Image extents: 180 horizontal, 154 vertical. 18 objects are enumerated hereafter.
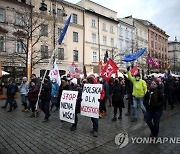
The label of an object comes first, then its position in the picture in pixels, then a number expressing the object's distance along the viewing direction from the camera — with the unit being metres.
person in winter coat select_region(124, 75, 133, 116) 6.90
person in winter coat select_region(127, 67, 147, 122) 5.84
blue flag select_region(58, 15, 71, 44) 6.86
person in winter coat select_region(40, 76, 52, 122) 5.86
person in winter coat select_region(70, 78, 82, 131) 4.94
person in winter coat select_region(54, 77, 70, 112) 6.12
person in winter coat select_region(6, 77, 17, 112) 7.72
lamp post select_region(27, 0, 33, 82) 7.92
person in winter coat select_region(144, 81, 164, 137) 4.32
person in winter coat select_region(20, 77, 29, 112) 7.81
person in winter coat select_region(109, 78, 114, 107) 8.62
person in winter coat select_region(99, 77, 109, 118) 6.66
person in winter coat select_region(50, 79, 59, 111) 7.54
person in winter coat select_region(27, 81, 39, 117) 6.66
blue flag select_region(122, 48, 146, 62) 7.90
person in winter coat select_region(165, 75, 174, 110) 8.23
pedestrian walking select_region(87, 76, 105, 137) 4.51
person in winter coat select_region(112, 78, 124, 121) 5.98
